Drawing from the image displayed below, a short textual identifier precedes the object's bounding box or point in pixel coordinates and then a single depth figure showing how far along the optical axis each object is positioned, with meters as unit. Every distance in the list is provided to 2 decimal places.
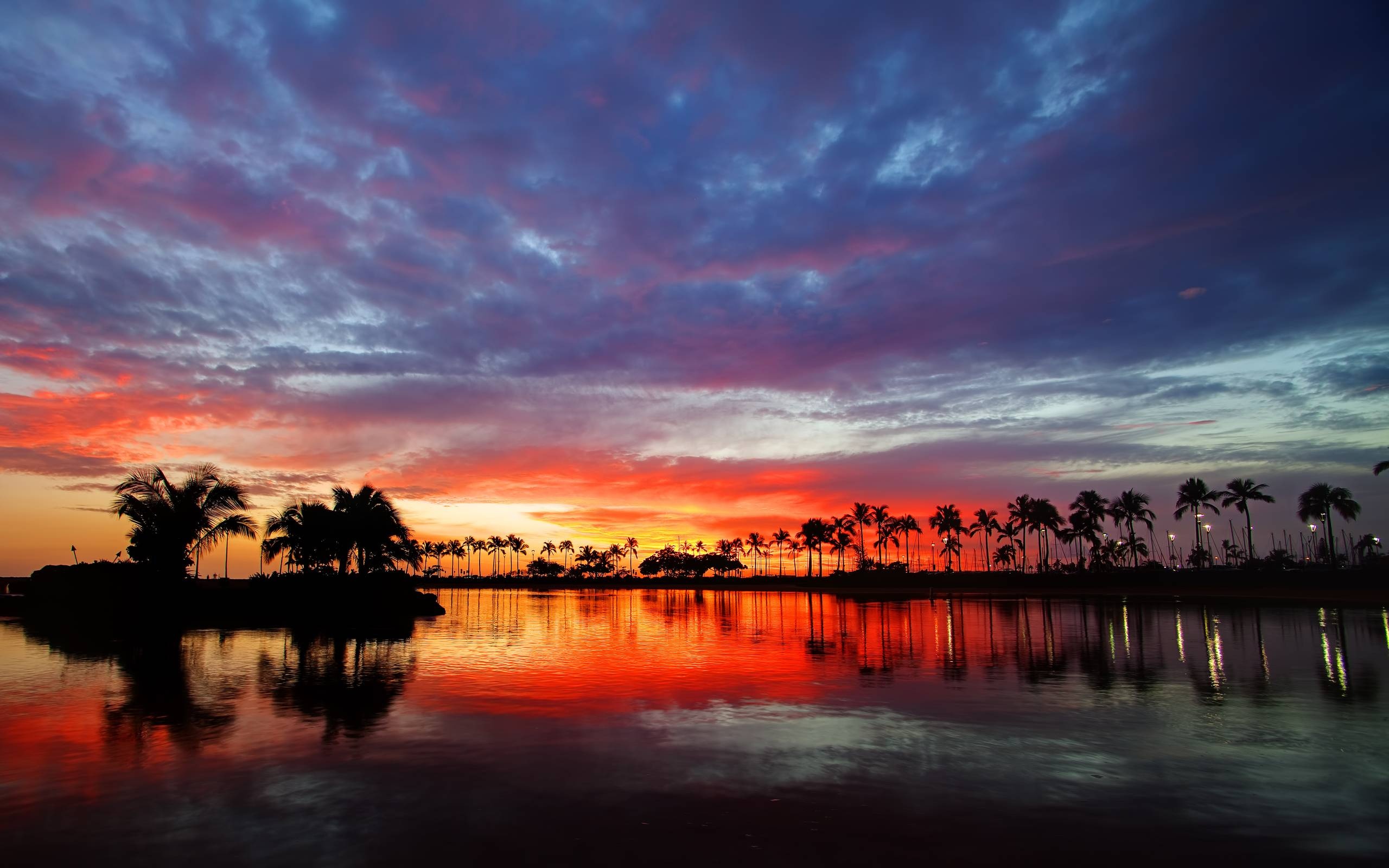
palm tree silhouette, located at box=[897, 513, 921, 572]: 134.50
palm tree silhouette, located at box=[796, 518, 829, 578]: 136.25
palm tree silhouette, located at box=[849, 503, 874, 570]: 129.75
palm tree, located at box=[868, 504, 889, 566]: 130.00
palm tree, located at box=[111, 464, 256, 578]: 32.91
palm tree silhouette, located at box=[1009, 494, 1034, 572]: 112.06
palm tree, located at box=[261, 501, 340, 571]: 40.56
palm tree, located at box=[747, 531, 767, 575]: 197.88
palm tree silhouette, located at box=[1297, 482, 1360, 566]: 83.44
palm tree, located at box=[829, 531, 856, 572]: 134.00
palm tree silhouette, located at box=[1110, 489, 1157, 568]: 99.00
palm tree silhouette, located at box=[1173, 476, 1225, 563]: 92.00
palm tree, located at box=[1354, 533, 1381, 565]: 167.12
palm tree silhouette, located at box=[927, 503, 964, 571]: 126.06
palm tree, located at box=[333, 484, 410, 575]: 40.91
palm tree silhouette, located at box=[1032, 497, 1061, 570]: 107.88
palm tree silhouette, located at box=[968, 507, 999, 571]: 129.50
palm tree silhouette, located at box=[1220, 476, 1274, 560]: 87.56
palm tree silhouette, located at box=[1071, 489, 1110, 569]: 101.00
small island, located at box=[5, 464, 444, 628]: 32.28
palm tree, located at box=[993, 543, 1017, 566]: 132.75
